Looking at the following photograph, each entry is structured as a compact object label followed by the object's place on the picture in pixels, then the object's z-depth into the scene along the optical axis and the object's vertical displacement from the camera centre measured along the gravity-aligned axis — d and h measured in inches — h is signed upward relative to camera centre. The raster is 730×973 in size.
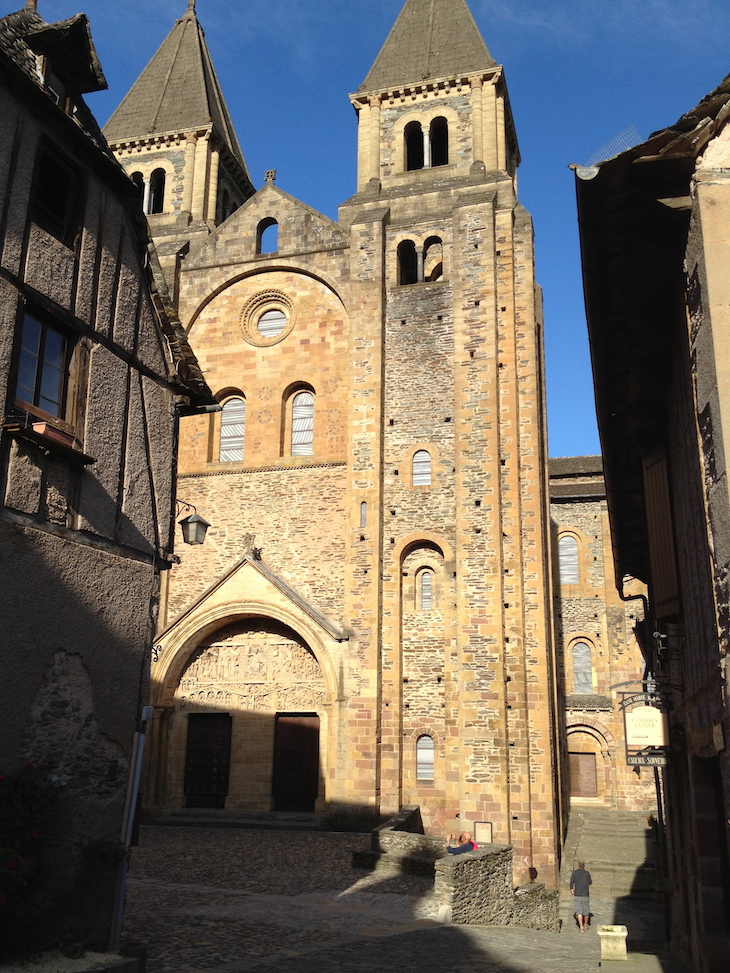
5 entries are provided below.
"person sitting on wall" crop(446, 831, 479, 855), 599.2 -42.2
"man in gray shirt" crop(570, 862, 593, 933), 642.2 -75.9
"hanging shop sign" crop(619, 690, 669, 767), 359.9 +21.5
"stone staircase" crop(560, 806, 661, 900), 800.9 -65.9
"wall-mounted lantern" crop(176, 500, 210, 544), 430.9 +112.9
